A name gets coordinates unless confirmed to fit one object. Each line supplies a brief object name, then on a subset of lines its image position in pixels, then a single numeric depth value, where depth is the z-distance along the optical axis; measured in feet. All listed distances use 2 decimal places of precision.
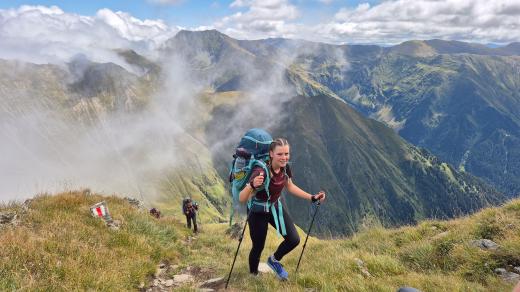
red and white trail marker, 37.87
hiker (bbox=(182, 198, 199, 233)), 86.57
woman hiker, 26.12
